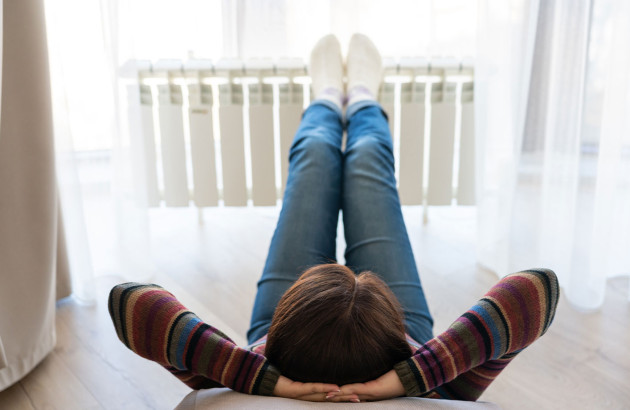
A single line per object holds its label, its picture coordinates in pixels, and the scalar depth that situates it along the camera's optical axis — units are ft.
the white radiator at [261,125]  5.53
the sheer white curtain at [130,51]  4.66
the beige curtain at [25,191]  3.73
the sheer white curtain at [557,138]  4.48
